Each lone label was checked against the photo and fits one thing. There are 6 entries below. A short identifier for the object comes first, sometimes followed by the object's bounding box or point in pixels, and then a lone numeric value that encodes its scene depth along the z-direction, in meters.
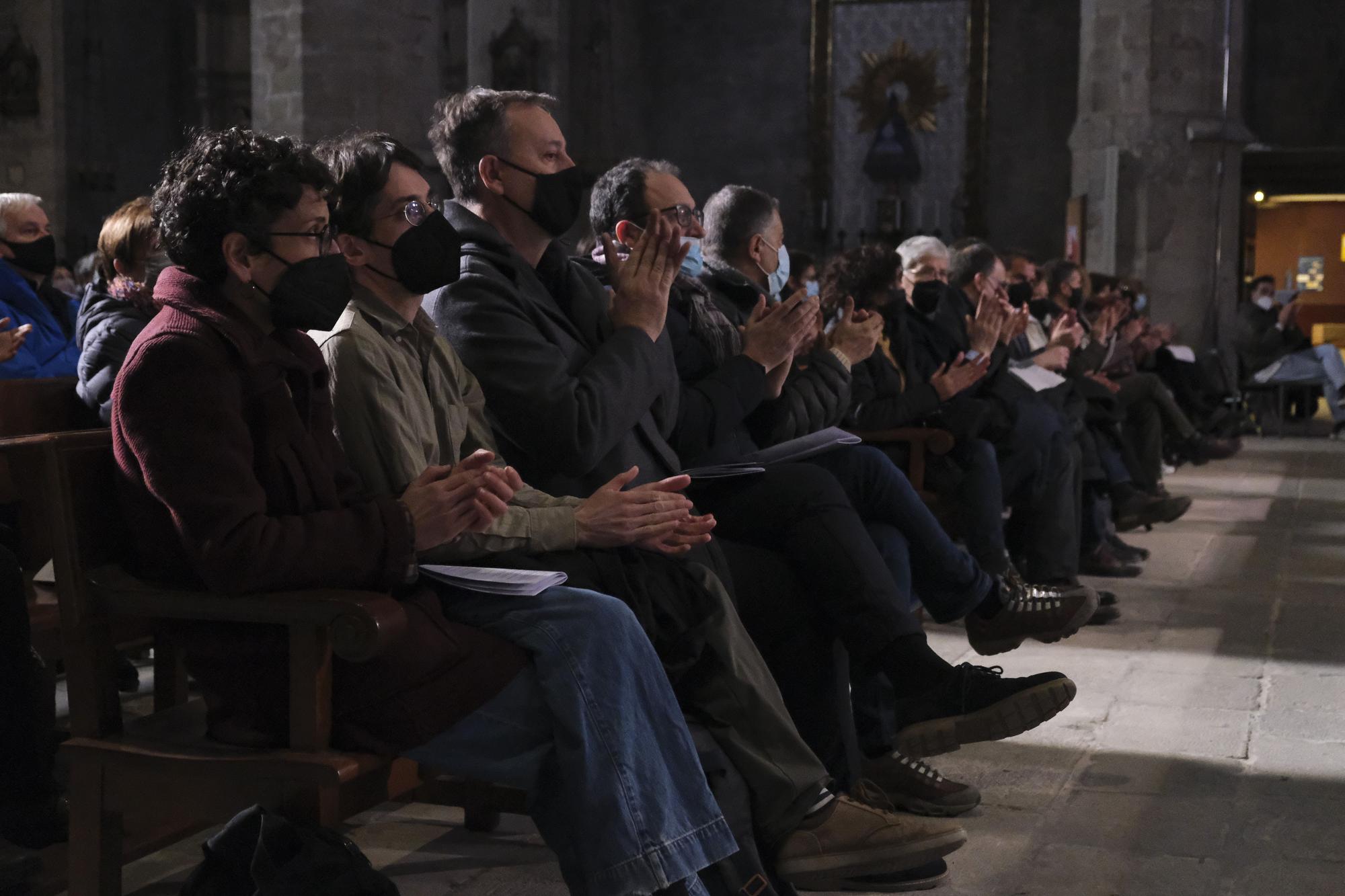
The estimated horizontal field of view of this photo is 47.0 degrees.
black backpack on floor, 2.12
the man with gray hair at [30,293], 5.07
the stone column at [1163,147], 13.09
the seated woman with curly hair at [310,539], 2.16
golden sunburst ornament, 18.05
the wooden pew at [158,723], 2.14
